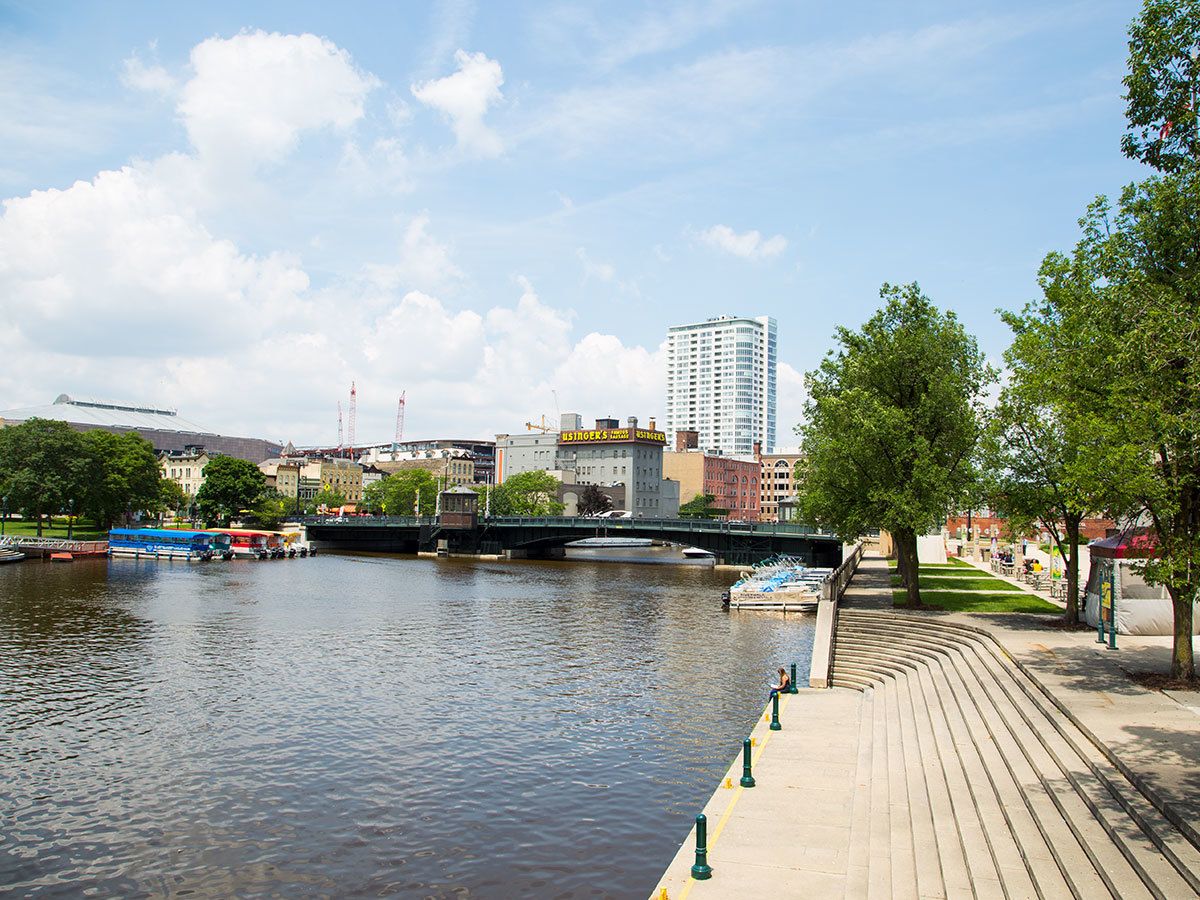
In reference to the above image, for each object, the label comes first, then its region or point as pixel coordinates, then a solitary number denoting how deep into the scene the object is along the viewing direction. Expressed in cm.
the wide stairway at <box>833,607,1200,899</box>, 1457
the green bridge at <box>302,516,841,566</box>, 11538
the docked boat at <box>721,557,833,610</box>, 7112
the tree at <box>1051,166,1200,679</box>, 2102
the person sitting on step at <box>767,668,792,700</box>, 3409
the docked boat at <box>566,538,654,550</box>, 17900
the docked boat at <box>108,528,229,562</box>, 11756
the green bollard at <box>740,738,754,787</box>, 2258
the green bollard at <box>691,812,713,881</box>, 1694
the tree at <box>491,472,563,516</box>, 18912
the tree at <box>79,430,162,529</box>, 12538
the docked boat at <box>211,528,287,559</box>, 13175
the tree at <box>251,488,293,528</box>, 16675
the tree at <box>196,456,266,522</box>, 15712
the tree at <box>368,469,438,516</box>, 19388
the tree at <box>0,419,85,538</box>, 11769
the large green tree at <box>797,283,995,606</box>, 4553
